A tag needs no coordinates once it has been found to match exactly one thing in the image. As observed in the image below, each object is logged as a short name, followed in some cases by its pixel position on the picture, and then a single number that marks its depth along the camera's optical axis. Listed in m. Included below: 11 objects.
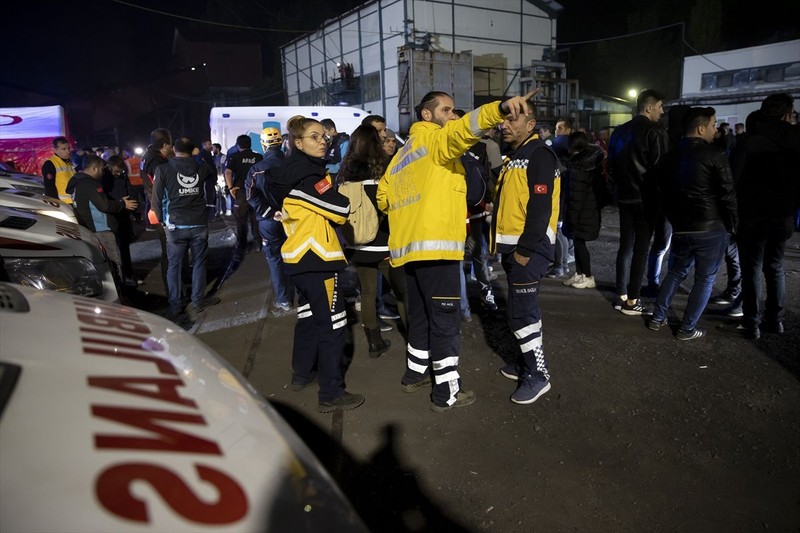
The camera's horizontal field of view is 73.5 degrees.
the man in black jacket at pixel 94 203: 6.46
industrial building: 22.38
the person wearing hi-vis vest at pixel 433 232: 3.28
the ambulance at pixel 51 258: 3.52
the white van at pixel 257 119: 13.82
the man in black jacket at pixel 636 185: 5.29
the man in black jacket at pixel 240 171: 8.13
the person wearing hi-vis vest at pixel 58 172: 8.12
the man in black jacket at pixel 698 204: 4.33
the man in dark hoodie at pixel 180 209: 5.71
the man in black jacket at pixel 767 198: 4.52
